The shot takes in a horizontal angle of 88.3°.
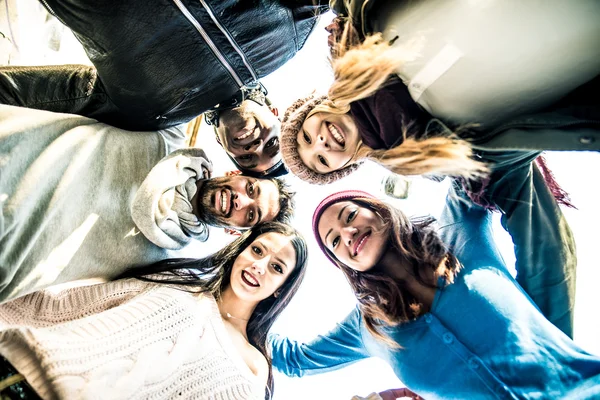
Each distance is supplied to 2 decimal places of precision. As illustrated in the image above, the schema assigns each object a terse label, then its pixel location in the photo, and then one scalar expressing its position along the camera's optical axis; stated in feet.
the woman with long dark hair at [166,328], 2.83
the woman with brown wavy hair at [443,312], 3.31
